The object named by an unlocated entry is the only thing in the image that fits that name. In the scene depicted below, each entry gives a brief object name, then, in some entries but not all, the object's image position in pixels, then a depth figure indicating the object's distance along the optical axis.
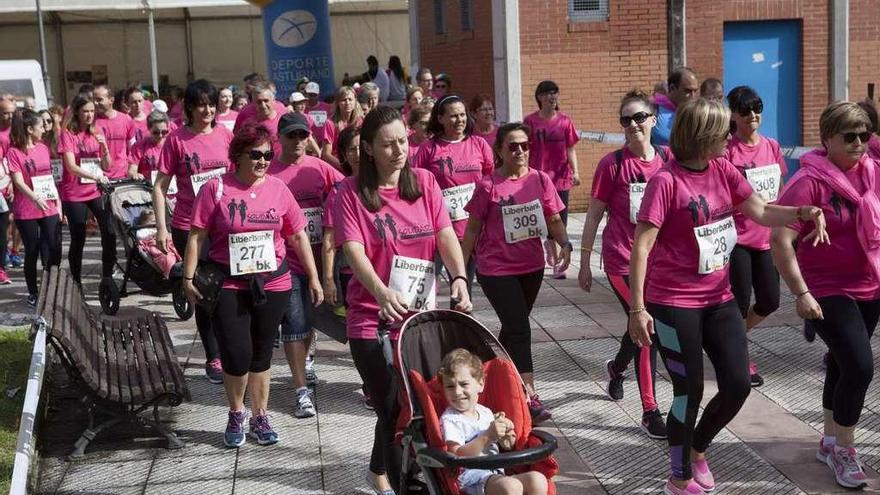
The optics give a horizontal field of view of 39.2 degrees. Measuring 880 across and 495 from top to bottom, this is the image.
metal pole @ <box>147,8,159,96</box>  27.28
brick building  17.02
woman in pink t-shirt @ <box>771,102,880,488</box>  5.64
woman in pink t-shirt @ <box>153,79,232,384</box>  8.42
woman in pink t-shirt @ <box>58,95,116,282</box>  11.93
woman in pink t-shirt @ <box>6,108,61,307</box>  11.71
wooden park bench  6.70
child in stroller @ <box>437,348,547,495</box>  4.65
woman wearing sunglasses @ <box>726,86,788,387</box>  7.35
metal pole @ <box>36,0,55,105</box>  25.12
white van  21.14
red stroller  4.60
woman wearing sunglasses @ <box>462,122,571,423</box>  7.07
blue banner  14.65
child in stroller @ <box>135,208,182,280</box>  11.00
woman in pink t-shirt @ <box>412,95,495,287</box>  8.85
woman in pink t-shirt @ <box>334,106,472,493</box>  5.43
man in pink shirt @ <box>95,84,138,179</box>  13.52
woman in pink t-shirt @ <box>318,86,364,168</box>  11.23
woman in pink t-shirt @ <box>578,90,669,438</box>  6.91
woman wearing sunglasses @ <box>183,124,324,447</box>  6.68
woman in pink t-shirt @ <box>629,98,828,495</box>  5.42
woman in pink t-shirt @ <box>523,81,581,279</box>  12.16
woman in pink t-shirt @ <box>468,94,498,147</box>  10.98
